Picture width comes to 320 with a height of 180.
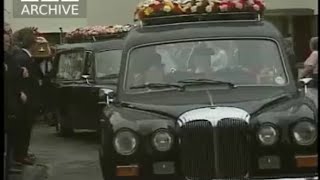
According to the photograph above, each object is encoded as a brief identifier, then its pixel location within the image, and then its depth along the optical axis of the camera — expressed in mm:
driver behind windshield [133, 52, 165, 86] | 14399
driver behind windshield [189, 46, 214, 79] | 14282
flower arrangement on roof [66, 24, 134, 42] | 28114
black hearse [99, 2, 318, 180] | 12445
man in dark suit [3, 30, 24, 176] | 16256
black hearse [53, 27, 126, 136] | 25216
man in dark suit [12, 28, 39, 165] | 18337
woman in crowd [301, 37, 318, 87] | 20702
